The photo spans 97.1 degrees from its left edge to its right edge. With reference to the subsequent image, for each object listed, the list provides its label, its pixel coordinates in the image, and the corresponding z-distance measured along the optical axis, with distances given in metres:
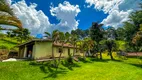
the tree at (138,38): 12.85
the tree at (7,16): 4.38
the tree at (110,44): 18.45
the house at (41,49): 12.76
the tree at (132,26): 18.02
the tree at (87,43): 16.89
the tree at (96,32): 19.82
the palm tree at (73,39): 16.36
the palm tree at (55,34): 10.95
